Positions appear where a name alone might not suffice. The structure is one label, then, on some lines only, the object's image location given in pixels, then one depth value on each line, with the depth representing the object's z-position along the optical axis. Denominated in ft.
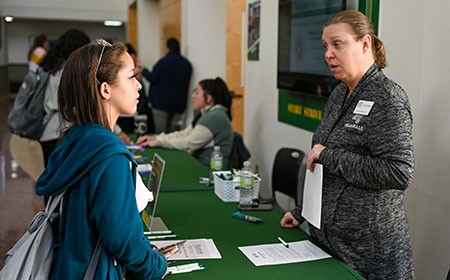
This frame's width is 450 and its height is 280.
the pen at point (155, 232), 6.44
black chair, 10.35
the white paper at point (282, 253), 5.56
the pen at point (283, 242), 6.02
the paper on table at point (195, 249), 5.62
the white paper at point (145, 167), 10.08
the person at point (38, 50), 28.53
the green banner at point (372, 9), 7.82
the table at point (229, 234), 5.20
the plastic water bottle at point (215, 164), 9.16
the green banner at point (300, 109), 10.25
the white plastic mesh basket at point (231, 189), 7.98
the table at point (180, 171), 9.08
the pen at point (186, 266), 5.27
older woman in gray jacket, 5.29
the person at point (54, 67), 11.29
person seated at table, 12.43
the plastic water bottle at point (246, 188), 7.78
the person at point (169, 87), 21.27
